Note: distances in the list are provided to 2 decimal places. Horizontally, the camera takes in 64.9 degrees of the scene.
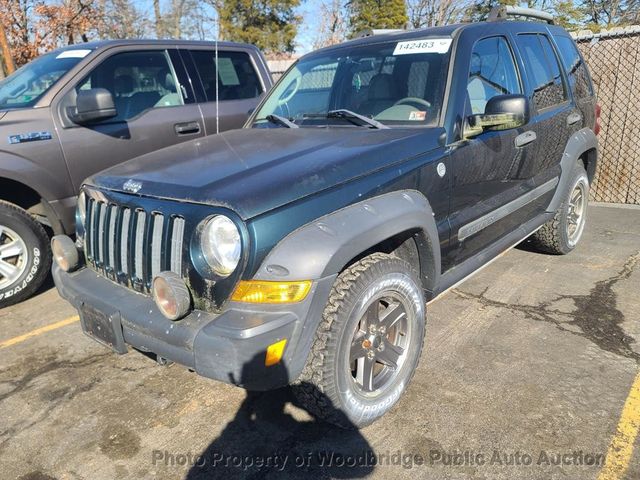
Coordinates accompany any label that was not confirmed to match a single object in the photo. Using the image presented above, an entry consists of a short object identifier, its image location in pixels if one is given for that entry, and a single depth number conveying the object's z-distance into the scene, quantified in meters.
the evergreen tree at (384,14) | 28.44
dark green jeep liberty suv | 2.10
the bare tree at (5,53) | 10.25
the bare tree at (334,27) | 30.62
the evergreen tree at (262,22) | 27.48
